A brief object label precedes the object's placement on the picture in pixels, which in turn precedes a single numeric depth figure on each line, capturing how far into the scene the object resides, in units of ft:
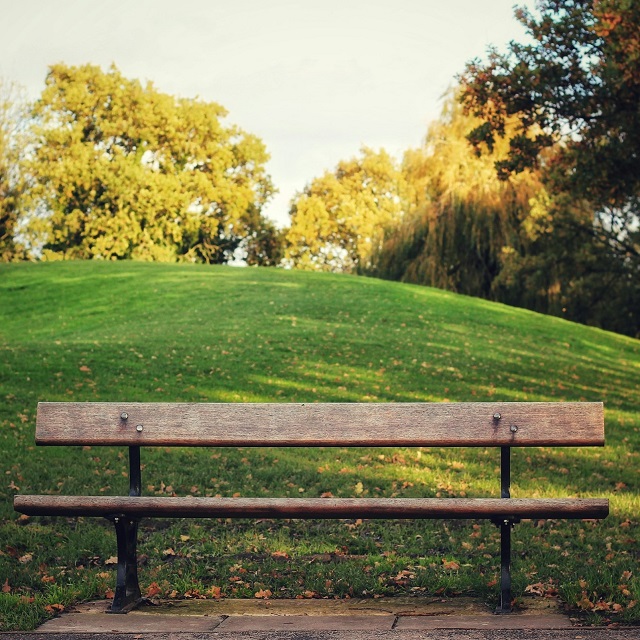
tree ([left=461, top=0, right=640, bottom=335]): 44.62
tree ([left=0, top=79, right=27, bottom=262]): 118.11
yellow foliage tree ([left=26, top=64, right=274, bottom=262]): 127.65
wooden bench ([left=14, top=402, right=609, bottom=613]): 14.75
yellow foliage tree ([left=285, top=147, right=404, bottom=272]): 174.81
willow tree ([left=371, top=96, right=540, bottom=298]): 98.37
